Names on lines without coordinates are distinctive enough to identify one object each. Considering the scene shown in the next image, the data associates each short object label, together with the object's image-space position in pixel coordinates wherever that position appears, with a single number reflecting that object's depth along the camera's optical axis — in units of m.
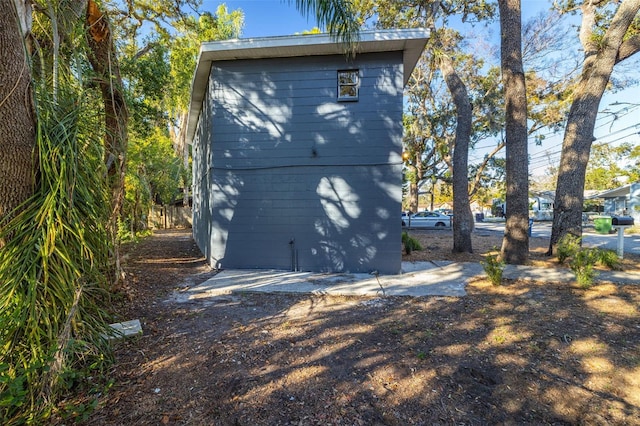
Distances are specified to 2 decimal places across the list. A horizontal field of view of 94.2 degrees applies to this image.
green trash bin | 13.91
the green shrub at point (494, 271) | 4.98
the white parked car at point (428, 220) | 18.64
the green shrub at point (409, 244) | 8.13
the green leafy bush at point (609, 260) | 6.25
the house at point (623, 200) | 22.15
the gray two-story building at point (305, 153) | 6.01
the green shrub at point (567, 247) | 6.19
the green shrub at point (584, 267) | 4.76
